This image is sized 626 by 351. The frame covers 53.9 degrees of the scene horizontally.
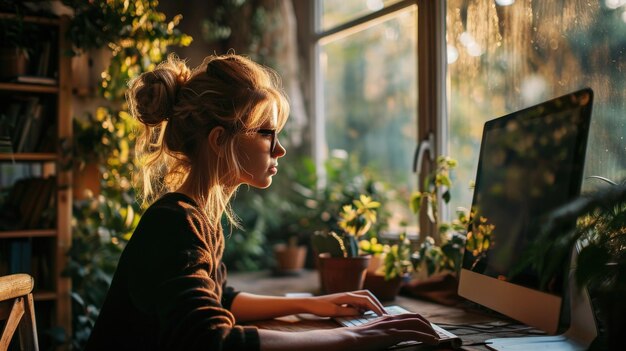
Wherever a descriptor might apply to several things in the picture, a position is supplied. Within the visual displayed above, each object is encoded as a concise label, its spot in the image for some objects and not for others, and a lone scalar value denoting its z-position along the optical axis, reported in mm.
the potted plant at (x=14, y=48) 2586
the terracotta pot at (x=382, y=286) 2059
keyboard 1345
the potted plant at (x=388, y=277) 2045
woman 1192
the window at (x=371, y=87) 3002
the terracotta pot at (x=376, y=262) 2299
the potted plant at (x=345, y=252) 1961
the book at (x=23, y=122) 2686
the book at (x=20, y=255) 2693
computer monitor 1167
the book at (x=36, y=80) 2631
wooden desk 1482
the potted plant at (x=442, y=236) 2002
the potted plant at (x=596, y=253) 1024
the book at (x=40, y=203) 2740
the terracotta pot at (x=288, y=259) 3135
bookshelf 2680
